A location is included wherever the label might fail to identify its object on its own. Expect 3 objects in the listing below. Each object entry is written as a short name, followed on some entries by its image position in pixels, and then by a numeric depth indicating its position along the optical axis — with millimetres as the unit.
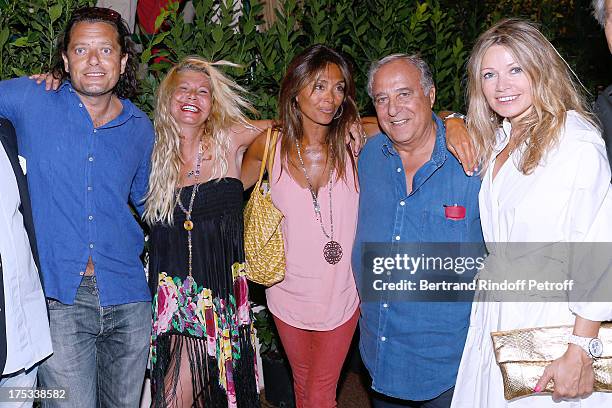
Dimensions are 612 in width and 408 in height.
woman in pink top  3324
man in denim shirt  2963
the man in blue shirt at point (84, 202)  2877
